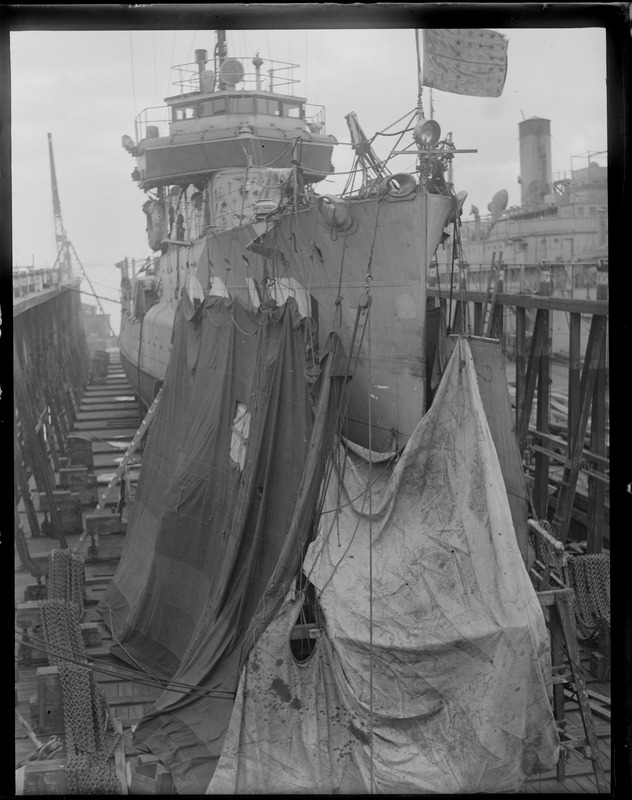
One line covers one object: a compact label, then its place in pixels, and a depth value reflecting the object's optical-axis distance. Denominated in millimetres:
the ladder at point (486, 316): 13706
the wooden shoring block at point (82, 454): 15742
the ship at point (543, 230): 26117
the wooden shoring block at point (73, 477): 13781
